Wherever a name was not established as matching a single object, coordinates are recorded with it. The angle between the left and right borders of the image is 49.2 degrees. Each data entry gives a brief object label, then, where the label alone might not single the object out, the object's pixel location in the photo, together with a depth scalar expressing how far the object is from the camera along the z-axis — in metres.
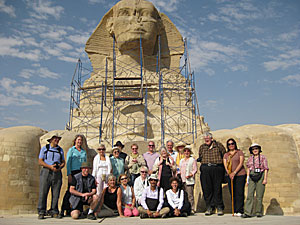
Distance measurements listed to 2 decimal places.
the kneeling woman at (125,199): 6.34
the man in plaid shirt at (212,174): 6.46
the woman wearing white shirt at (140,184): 6.65
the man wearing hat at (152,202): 6.04
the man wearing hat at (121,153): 7.49
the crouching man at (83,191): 6.11
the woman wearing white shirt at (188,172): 6.82
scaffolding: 15.18
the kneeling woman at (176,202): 6.17
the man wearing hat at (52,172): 6.21
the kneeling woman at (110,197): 6.34
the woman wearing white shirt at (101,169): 6.59
